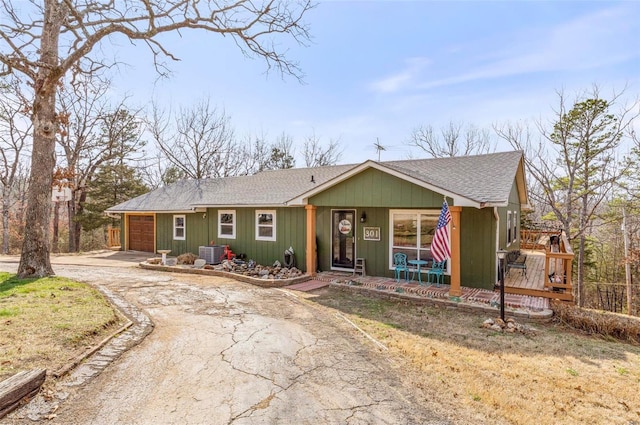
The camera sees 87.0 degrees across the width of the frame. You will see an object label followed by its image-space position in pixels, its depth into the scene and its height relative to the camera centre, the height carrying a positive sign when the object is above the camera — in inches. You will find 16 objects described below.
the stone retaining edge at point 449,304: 268.4 -74.7
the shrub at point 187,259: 501.4 -53.6
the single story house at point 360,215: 336.2 +8.6
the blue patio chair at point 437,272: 354.0 -54.6
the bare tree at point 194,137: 1056.3 +274.6
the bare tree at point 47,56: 324.8 +165.7
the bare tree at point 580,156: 612.4 +121.6
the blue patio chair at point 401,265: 371.2 -49.5
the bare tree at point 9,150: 853.2 +204.0
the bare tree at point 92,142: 887.7 +222.1
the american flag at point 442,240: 305.7 -18.5
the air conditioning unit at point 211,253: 495.8 -45.1
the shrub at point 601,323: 250.0 -81.0
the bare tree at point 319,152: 1214.7 +253.6
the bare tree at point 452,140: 1083.9 +267.0
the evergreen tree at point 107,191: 901.8 +90.4
